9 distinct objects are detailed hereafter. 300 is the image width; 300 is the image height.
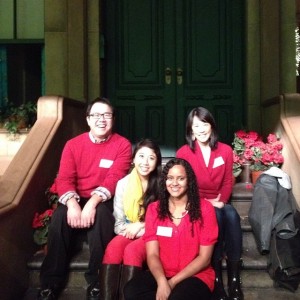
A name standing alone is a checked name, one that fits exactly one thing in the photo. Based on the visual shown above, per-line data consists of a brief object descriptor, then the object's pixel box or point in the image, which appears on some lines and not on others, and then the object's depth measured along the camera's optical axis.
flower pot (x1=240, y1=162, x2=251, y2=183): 5.01
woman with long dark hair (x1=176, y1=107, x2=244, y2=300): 3.59
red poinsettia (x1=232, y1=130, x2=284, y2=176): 4.84
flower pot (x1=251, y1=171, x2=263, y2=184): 4.95
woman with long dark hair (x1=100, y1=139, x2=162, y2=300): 3.14
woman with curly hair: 2.94
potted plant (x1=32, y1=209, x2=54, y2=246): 3.94
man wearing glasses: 3.45
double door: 6.57
